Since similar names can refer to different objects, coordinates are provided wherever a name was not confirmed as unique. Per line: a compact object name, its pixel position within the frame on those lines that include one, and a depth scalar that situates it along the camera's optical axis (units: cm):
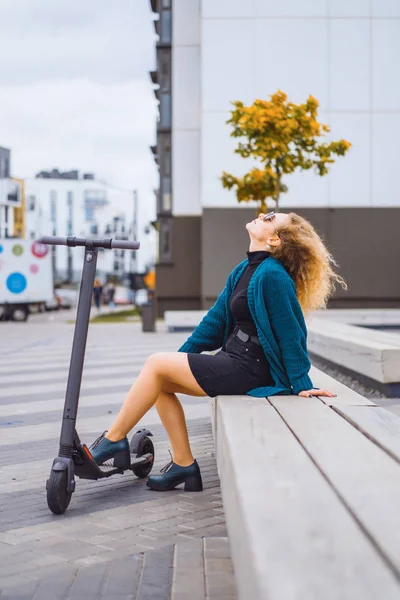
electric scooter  440
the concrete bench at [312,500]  198
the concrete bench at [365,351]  737
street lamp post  5992
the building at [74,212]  13050
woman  469
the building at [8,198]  10656
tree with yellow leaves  1656
